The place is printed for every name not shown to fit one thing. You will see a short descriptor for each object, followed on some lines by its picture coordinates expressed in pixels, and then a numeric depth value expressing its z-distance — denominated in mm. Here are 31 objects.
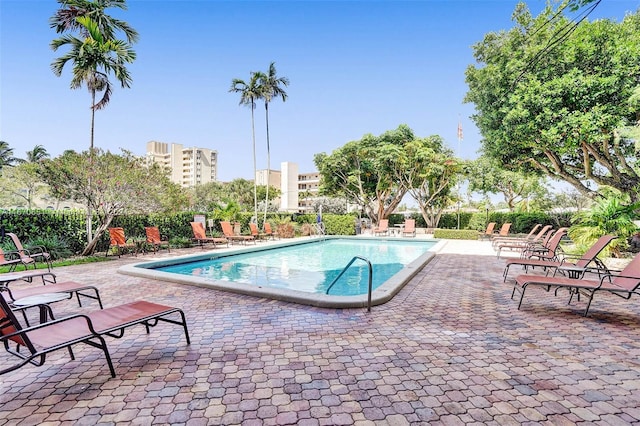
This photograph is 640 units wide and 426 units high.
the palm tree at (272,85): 22016
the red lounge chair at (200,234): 13383
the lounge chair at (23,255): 6986
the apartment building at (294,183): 89125
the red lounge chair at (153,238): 11547
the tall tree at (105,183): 9961
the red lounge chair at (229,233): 14727
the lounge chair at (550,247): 8045
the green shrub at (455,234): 19425
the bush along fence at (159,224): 10016
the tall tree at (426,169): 23781
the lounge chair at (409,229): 20547
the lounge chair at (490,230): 18406
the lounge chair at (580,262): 5875
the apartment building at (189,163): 114000
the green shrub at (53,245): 9844
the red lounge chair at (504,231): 17080
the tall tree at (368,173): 25672
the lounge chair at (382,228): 21531
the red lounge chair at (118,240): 10547
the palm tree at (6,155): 44594
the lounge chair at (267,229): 17828
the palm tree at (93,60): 10789
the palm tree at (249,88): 21906
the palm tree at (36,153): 51125
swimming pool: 5562
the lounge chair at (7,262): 6609
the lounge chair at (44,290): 3874
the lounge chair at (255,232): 16448
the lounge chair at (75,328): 2385
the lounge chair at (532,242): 10363
